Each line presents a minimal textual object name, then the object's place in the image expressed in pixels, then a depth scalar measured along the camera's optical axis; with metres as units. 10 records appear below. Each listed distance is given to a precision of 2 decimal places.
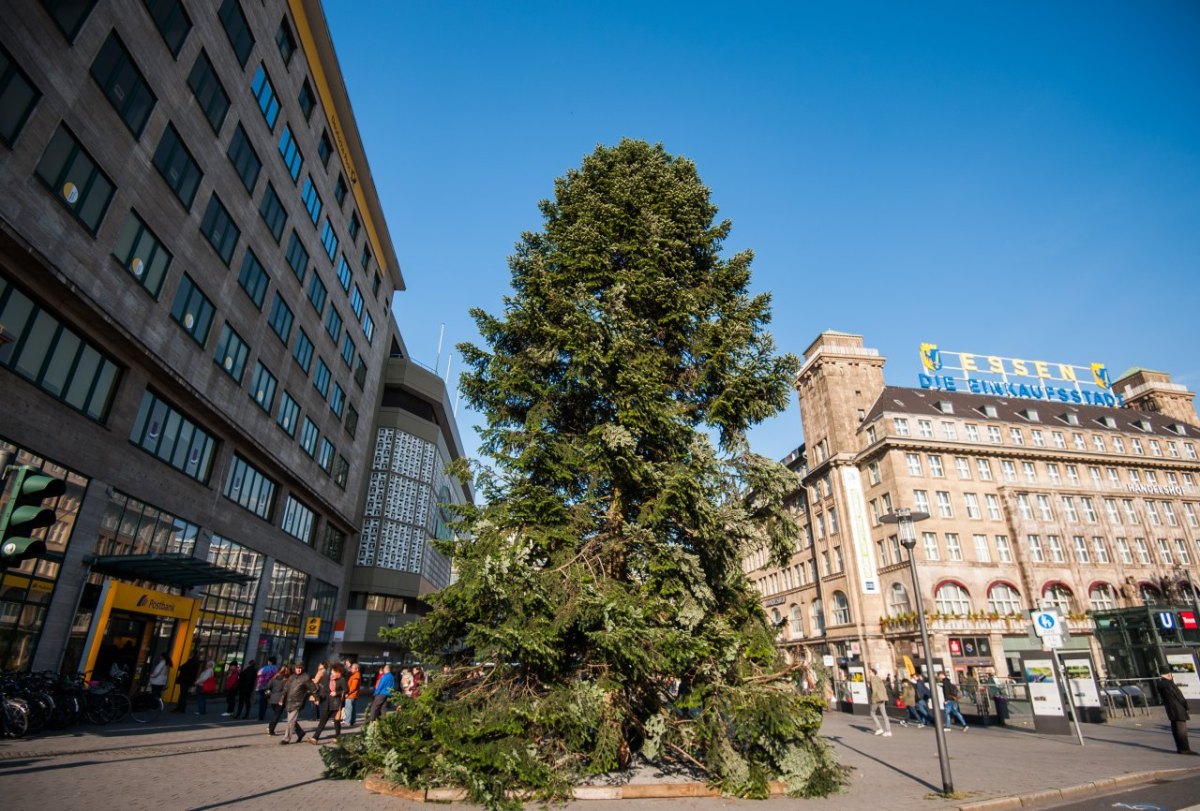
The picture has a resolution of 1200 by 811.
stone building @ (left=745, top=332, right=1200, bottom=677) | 44.91
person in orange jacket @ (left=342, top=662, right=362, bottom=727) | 17.52
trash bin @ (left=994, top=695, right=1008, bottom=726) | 20.80
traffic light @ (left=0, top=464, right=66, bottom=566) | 4.98
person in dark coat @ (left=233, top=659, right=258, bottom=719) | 20.59
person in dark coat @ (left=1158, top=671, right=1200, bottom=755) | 13.31
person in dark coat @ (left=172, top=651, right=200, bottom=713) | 19.83
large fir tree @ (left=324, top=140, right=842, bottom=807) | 9.48
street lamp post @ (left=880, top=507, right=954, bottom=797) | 9.44
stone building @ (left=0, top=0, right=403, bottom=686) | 15.18
